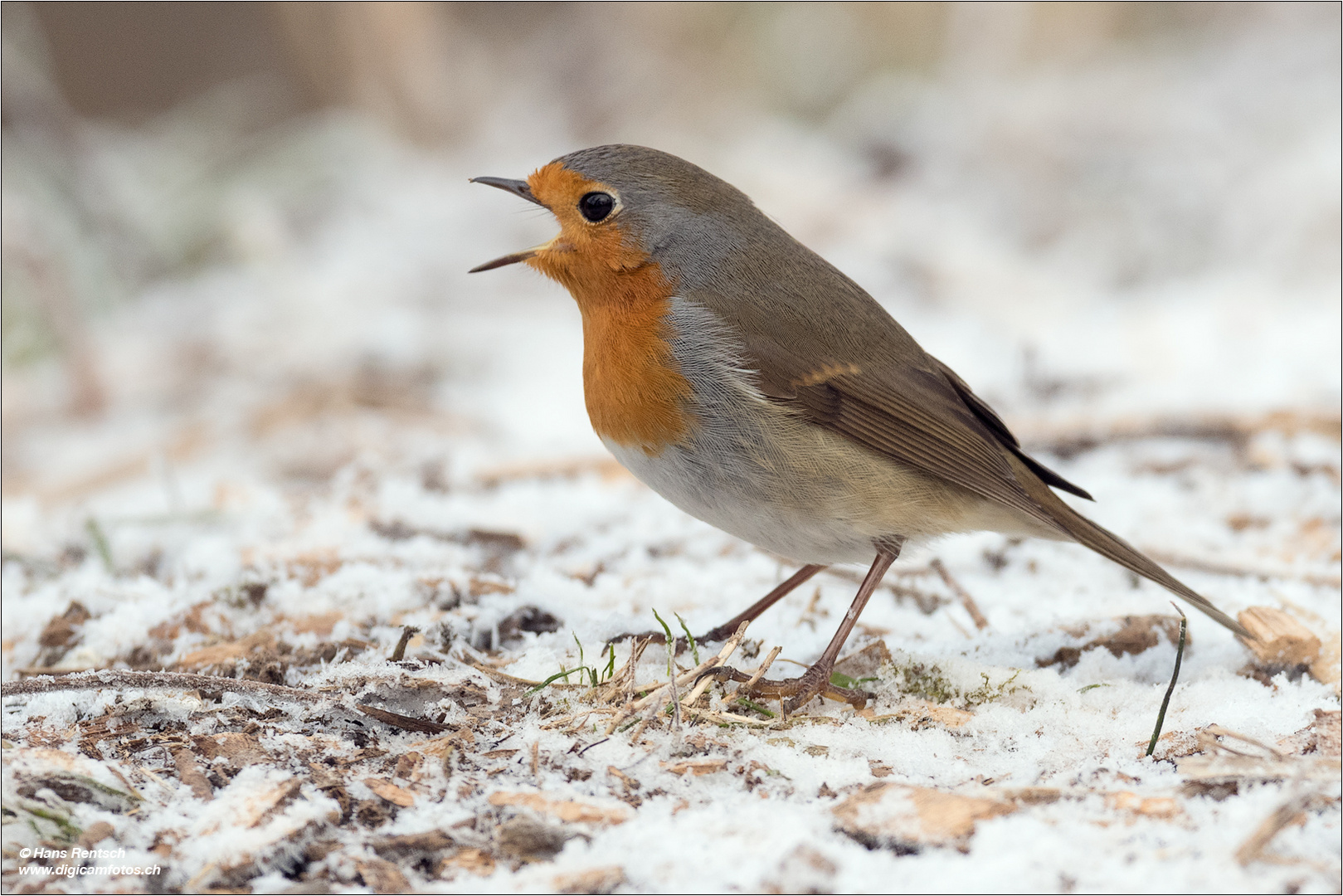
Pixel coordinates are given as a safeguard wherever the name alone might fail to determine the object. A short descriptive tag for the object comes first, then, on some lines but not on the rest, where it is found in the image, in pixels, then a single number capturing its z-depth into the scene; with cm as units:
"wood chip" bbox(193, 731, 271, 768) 417
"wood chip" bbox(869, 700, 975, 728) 470
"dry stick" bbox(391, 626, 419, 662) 505
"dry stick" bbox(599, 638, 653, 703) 464
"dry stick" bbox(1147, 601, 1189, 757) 429
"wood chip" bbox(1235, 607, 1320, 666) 541
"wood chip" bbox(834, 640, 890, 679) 531
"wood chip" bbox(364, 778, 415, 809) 393
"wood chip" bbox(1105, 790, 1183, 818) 371
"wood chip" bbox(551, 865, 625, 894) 343
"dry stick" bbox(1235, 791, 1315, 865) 338
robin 541
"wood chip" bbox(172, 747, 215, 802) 395
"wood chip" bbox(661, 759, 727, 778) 416
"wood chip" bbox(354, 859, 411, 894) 349
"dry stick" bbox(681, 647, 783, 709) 462
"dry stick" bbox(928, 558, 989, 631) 622
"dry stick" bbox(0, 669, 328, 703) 453
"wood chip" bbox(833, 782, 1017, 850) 362
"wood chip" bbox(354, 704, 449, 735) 447
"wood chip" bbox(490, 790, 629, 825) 380
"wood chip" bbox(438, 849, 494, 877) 357
